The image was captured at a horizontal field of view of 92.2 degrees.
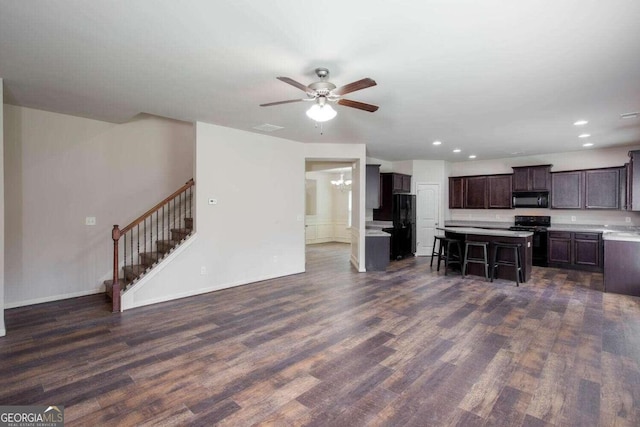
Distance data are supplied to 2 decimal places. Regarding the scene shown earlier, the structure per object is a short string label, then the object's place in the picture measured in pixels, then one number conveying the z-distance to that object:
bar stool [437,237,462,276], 6.03
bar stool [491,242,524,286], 5.23
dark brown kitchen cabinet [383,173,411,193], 7.62
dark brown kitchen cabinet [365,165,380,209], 7.08
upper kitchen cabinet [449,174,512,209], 7.64
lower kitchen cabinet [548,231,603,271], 6.26
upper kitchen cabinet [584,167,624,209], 6.25
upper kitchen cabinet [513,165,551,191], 6.99
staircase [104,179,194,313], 4.59
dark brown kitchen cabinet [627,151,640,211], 5.18
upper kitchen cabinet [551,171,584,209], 6.65
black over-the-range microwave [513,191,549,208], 7.07
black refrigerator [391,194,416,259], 7.58
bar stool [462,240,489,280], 5.58
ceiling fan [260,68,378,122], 2.82
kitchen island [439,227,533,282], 5.42
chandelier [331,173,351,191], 10.10
